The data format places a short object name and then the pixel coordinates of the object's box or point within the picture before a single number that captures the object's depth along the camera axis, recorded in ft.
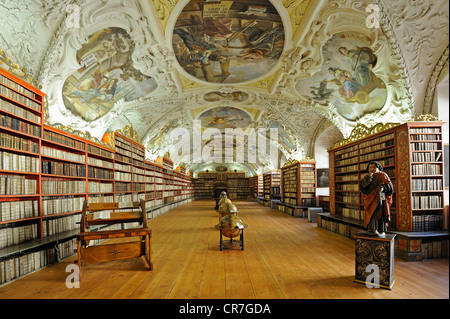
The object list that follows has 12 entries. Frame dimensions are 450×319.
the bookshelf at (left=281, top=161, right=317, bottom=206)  49.67
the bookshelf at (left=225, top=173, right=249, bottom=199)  124.57
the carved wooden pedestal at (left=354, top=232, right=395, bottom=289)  14.31
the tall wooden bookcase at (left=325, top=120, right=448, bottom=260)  19.90
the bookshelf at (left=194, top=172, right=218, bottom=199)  124.36
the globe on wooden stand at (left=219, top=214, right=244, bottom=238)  21.95
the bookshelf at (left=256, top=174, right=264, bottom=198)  100.99
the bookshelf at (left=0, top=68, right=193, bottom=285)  16.71
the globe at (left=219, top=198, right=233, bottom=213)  29.35
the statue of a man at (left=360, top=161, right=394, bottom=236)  15.26
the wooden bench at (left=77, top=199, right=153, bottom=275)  16.97
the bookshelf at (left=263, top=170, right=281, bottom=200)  78.81
